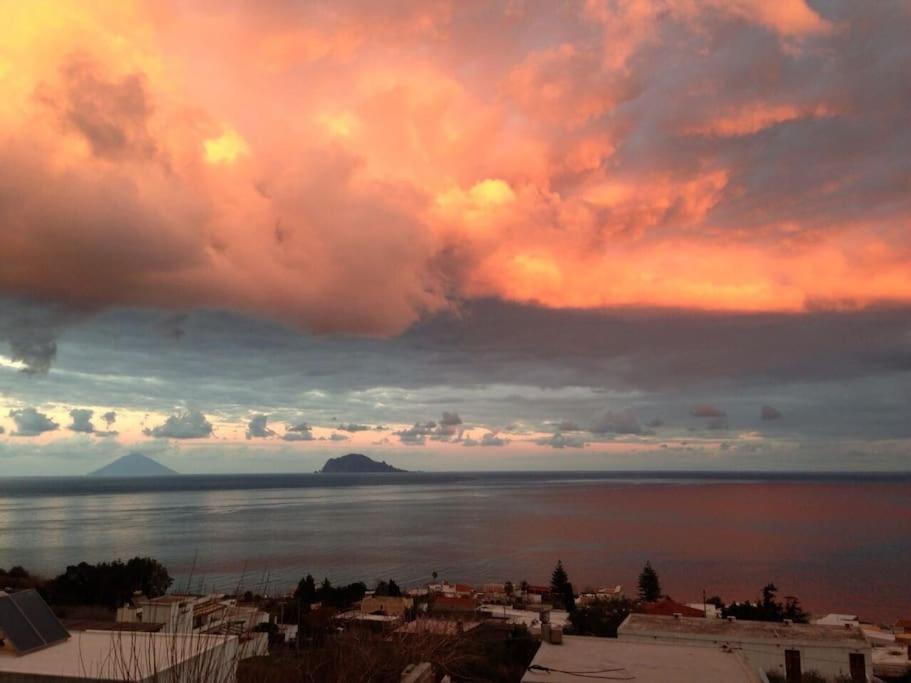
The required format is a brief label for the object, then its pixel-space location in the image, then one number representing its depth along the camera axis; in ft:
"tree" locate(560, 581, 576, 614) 104.49
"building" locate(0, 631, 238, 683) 24.90
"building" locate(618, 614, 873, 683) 47.66
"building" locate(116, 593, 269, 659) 48.65
